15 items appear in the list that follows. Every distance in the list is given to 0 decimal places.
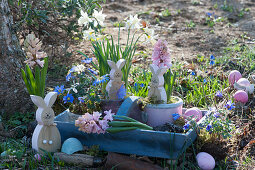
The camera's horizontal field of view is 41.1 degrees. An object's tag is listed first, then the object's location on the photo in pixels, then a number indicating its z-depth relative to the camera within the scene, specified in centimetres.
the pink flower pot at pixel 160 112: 264
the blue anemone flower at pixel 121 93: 273
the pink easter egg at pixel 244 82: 328
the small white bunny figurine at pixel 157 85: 259
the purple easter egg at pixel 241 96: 312
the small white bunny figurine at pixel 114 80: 268
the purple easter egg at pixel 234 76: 346
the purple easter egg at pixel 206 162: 235
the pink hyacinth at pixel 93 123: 229
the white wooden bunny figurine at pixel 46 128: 232
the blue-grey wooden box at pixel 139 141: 232
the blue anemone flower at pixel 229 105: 277
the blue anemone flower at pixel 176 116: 257
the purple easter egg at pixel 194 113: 275
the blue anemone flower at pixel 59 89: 277
